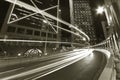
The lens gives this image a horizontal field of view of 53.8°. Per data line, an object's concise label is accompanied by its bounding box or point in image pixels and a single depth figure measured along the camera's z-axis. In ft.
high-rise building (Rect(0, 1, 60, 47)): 118.42
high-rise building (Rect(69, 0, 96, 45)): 212.64
